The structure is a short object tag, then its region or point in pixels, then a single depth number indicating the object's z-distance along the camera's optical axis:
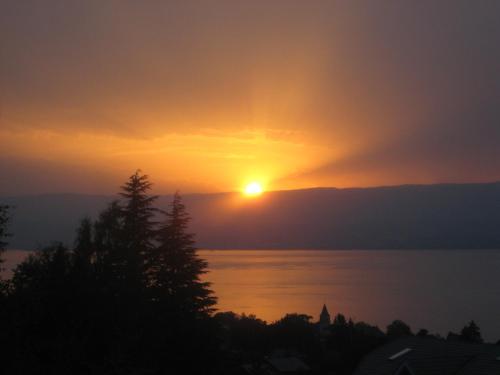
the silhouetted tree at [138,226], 23.08
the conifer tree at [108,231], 23.95
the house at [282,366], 43.24
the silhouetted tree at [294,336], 57.22
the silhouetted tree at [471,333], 47.03
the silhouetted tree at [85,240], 24.34
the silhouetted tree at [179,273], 23.34
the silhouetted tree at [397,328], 58.23
